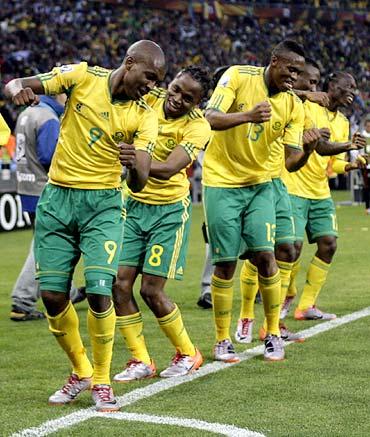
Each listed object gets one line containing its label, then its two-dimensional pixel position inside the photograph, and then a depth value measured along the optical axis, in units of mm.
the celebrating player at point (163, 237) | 11792
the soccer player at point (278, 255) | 14183
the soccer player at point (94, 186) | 9998
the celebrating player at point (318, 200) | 16013
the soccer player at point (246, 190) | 12669
